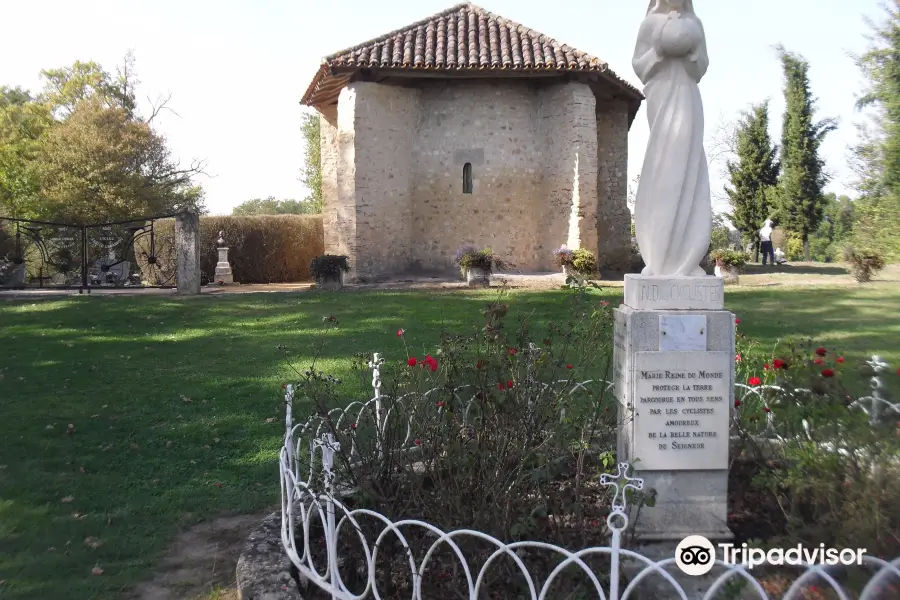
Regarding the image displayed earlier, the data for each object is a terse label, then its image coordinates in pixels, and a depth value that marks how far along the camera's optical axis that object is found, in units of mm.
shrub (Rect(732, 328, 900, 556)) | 2459
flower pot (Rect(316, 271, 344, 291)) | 16219
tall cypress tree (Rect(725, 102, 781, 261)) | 31609
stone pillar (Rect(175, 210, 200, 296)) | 14789
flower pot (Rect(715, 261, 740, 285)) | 17047
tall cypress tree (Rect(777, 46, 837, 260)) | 29750
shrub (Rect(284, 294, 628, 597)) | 3131
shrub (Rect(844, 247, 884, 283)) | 15047
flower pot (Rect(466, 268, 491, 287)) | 15445
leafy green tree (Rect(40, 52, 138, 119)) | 32812
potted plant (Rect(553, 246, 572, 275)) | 16172
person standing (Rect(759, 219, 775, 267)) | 23953
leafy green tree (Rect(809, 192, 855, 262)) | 36781
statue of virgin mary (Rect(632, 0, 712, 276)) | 3699
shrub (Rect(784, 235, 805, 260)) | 30125
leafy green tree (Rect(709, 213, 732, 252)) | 31672
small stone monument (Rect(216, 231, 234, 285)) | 21625
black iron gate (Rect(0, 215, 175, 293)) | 17141
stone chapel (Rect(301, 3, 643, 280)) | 17188
